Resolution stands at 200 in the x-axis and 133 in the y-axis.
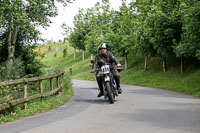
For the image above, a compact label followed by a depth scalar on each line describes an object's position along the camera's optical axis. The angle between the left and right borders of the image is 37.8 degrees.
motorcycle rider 10.94
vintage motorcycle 10.19
